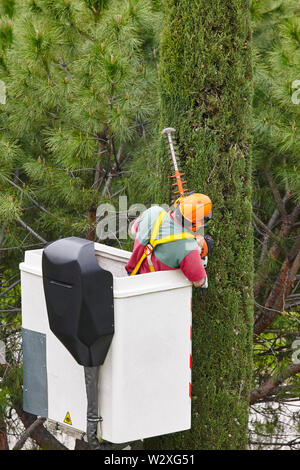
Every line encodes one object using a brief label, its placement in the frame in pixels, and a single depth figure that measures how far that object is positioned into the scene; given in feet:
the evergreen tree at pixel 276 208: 41.42
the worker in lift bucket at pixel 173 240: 30.42
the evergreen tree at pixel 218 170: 34.37
